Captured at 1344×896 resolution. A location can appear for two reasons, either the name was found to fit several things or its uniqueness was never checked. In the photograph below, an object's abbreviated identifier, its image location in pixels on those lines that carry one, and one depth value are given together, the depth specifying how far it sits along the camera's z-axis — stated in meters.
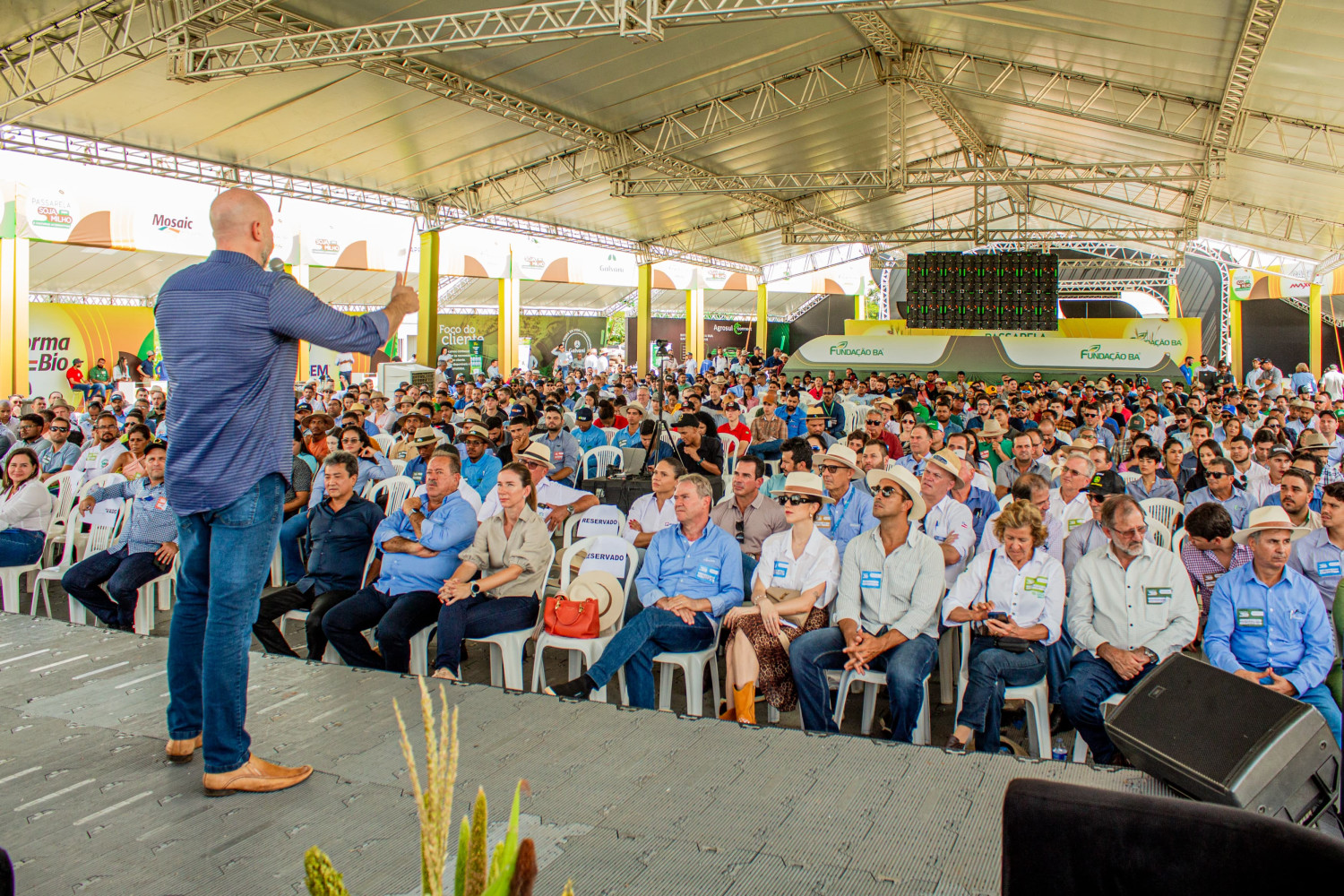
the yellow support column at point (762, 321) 30.09
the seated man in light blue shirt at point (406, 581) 3.77
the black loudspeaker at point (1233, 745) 2.05
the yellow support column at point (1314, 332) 22.87
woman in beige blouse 3.74
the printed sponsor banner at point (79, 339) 18.52
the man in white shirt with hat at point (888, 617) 3.28
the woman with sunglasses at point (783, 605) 3.51
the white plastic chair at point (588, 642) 3.69
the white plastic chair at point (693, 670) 3.57
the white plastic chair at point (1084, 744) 3.13
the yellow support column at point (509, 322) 21.44
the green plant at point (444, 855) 0.89
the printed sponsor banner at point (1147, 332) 18.34
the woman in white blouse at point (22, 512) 4.98
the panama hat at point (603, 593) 3.84
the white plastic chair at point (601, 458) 7.85
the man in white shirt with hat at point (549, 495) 5.45
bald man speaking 2.05
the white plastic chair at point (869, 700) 3.35
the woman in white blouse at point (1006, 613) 3.21
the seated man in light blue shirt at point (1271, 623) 3.01
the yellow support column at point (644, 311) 21.10
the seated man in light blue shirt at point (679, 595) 3.48
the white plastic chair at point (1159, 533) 4.43
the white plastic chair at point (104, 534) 5.19
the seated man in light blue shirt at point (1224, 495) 4.85
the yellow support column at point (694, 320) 28.80
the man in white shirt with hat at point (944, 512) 4.50
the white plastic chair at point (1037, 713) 3.27
